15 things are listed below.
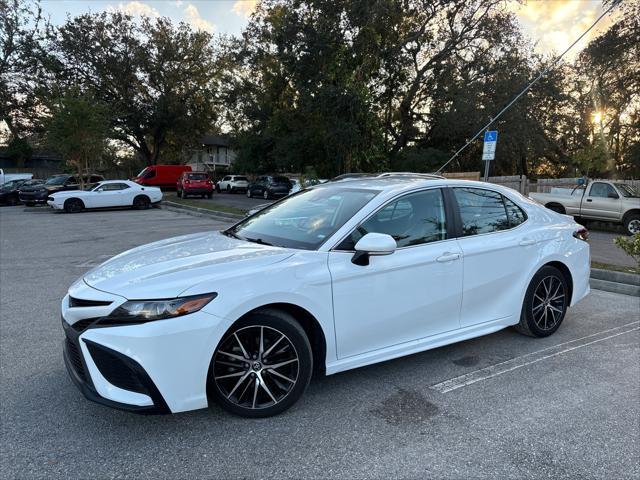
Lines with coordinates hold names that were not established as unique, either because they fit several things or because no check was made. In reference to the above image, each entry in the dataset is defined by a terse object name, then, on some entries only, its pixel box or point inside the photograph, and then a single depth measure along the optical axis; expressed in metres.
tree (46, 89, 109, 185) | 25.39
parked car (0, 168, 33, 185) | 31.46
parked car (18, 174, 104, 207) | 24.47
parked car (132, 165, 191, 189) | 36.16
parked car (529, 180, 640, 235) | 14.71
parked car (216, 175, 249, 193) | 39.00
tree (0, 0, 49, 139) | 39.03
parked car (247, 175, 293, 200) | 30.77
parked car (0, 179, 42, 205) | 26.52
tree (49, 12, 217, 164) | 37.91
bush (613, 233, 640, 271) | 6.31
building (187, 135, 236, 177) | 70.19
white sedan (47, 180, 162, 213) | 20.95
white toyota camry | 2.84
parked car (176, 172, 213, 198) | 28.50
